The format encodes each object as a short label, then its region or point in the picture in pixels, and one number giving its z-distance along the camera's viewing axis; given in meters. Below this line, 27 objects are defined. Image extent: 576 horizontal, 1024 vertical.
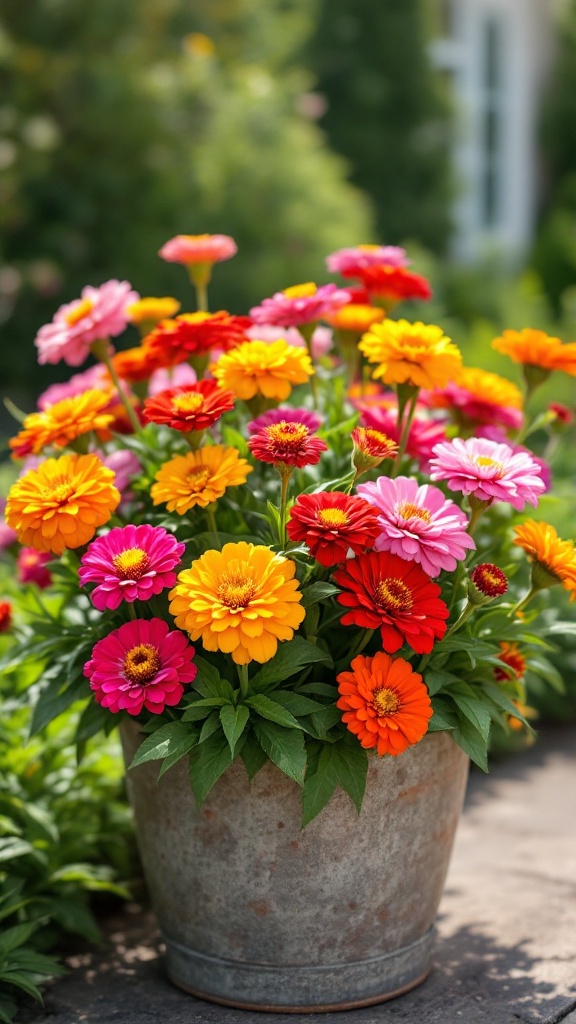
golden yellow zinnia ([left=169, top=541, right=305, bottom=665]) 1.60
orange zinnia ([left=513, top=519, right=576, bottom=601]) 1.76
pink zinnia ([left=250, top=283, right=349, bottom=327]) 2.02
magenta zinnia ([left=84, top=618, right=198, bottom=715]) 1.66
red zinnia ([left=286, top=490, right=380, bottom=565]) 1.62
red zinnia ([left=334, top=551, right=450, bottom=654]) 1.67
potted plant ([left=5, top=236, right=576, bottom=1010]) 1.67
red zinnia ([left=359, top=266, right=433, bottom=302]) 2.16
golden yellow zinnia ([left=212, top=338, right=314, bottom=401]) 1.87
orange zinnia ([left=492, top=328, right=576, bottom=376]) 2.05
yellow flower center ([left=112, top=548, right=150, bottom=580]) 1.67
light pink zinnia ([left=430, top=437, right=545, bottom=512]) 1.71
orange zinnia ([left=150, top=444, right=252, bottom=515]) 1.75
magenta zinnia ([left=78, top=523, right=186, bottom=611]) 1.66
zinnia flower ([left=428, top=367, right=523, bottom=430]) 2.21
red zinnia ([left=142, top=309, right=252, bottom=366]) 1.97
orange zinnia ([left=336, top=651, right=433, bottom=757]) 1.65
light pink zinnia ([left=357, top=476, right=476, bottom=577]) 1.67
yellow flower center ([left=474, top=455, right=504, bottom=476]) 1.76
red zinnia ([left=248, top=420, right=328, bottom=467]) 1.68
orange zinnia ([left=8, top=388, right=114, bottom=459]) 1.93
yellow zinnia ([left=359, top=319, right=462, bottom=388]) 1.87
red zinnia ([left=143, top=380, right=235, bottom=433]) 1.76
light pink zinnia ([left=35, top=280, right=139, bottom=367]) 2.07
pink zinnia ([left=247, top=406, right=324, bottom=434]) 1.93
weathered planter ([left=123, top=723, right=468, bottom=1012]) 1.81
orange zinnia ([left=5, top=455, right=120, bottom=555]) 1.73
